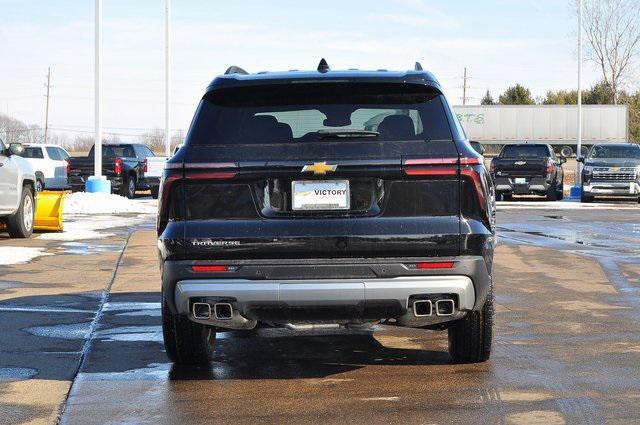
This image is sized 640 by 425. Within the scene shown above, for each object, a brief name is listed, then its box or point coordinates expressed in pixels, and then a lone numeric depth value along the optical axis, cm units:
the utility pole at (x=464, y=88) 11670
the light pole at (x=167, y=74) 4059
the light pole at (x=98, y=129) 2838
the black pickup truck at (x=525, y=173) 3178
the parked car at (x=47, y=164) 3531
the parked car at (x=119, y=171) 3209
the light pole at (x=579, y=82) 3694
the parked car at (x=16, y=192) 1596
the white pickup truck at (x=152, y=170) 3272
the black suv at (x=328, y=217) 604
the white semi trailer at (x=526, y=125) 7344
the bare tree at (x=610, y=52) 6041
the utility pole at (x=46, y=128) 10351
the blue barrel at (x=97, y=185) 2830
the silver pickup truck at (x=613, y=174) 3098
